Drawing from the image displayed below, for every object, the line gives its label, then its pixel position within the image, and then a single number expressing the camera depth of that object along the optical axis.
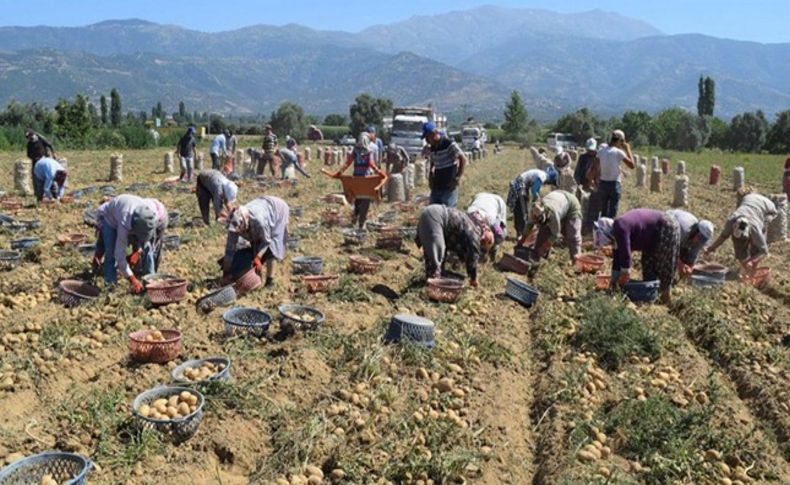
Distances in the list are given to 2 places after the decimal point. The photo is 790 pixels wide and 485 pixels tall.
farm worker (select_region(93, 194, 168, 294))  7.03
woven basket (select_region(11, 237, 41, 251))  9.73
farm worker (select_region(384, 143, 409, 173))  16.36
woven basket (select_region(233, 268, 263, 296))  7.29
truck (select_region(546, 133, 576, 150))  52.01
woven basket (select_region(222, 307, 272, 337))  6.21
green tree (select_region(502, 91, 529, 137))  76.99
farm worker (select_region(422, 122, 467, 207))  9.16
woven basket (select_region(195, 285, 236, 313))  7.01
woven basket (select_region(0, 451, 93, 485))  3.77
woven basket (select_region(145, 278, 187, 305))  6.96
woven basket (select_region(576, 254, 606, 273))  9.06
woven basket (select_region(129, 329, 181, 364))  5.63
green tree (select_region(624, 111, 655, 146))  68.13
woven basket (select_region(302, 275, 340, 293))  7.97
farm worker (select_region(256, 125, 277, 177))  19.72
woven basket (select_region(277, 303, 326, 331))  6.38
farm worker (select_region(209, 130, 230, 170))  19.14
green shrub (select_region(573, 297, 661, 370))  6.22
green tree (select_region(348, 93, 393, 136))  64.31
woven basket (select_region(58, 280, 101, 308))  7.17
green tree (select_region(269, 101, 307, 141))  64.81
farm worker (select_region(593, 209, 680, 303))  7.30
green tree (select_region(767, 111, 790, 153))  51.53
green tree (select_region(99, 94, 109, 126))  74.59
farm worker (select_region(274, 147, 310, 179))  20.12
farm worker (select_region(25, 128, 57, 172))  13.55
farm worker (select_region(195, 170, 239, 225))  10.06
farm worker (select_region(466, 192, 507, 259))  8.34
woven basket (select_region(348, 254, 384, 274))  8.84
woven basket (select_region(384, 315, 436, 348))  6.03
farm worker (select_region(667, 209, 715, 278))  7.51
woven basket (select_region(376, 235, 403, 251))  10.30
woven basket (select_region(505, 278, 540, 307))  7.91
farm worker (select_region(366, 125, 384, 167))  13.06
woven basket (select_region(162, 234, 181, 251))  9.94
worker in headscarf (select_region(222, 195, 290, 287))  7.07
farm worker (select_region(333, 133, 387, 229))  11.14
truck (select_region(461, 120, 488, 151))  43.38
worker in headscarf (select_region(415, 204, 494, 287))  7.70
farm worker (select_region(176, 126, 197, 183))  17.91
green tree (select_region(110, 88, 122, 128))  70.83
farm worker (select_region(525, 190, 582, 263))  8.69
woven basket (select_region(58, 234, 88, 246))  9.98
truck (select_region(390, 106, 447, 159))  30.11
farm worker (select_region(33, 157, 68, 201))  13.41
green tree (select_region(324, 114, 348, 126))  101.25
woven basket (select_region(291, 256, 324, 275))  8.72
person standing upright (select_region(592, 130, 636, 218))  10.38
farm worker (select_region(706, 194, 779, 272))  8.45
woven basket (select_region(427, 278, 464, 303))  7.57
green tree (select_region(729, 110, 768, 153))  56.66
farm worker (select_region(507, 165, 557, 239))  10.37
